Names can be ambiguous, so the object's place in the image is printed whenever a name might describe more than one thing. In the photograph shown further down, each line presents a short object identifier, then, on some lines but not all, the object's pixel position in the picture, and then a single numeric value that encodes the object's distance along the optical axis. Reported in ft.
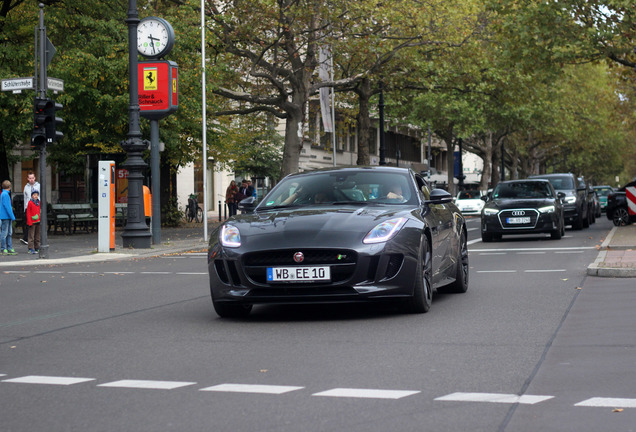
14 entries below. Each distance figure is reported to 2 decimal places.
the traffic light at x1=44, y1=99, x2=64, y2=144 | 72.38
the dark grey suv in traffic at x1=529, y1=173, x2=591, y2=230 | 103.09
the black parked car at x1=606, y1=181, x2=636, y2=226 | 110.01
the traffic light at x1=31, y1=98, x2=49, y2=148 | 71.77
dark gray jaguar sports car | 30.68
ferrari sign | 85.53
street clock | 86.02
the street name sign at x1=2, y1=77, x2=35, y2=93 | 71.00
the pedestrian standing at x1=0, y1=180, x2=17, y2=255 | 78.33
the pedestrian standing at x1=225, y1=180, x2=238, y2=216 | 139.13
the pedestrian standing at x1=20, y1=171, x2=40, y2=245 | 80.89
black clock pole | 81.97
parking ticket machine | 78.33
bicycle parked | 156.25
